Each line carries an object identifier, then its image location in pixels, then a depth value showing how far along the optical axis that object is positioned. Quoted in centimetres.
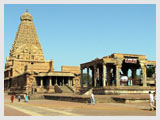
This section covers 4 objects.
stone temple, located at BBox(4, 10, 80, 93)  7706
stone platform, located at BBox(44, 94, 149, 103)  3172
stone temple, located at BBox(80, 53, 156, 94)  4835
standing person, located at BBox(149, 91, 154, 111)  2192
